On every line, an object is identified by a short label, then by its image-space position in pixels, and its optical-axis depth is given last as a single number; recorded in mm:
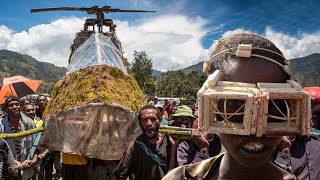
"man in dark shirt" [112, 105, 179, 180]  2848
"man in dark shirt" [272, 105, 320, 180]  2229
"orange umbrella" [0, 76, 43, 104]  7179
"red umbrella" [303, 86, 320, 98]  5058
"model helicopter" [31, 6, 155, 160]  3616
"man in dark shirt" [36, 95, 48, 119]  6156
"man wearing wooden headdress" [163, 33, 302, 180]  895
